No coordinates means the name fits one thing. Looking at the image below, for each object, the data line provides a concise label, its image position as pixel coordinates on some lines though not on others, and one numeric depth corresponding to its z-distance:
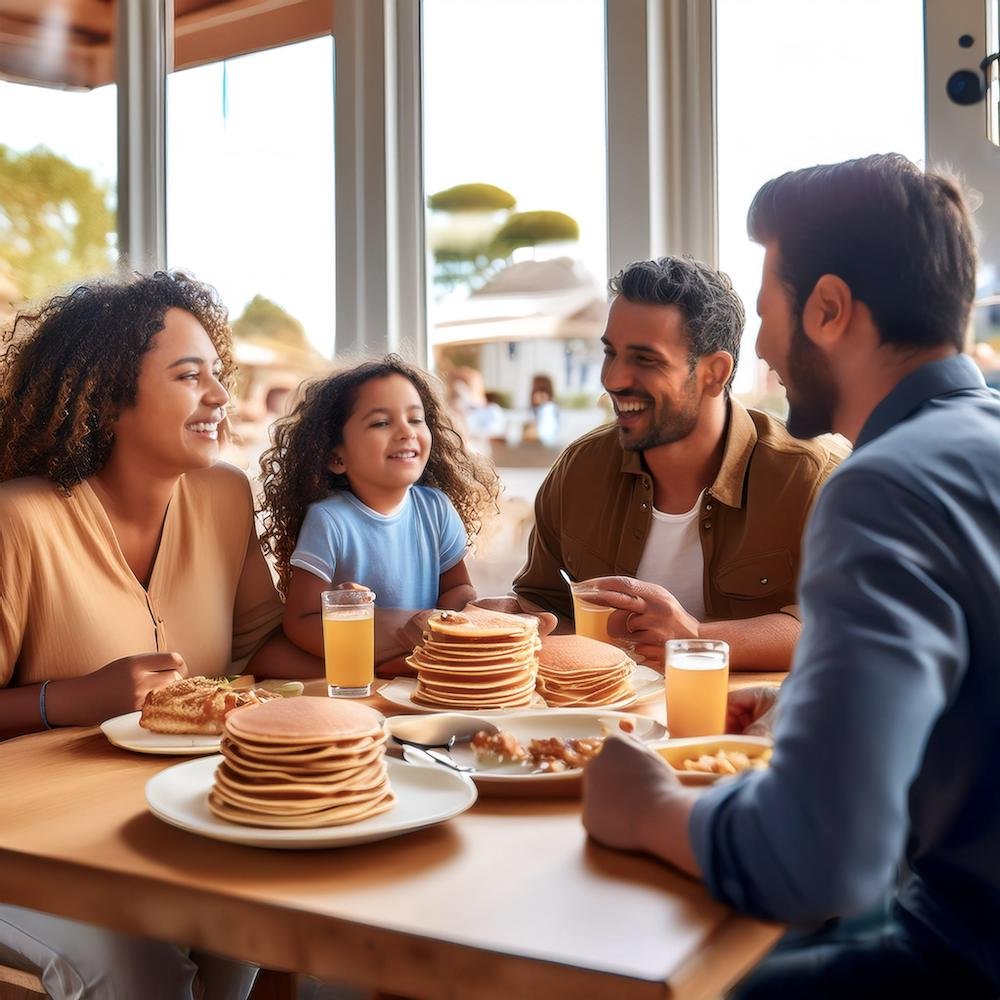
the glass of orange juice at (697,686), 1.48
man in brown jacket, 2.37
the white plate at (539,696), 1.62
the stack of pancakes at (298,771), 1.07
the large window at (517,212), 3.11
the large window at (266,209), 3.54
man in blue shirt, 0.85
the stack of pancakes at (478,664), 1.59
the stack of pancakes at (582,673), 1.63
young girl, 2.44
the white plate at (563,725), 1.41
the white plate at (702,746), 1.21
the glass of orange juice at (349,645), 1.79
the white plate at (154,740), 1.41
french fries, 1.17
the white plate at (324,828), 1.04
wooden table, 0.85
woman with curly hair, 1.85
